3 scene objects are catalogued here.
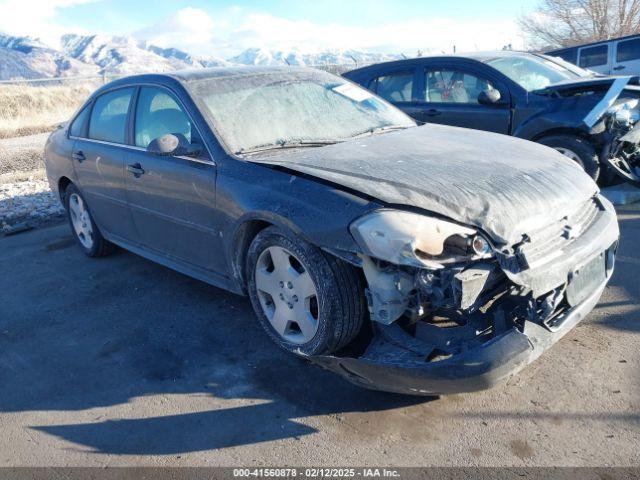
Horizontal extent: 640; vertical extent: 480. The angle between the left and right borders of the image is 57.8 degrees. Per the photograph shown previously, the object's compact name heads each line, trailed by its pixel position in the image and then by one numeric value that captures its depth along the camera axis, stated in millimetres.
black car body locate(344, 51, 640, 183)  5871
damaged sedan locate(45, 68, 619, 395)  2646
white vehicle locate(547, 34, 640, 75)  14555
